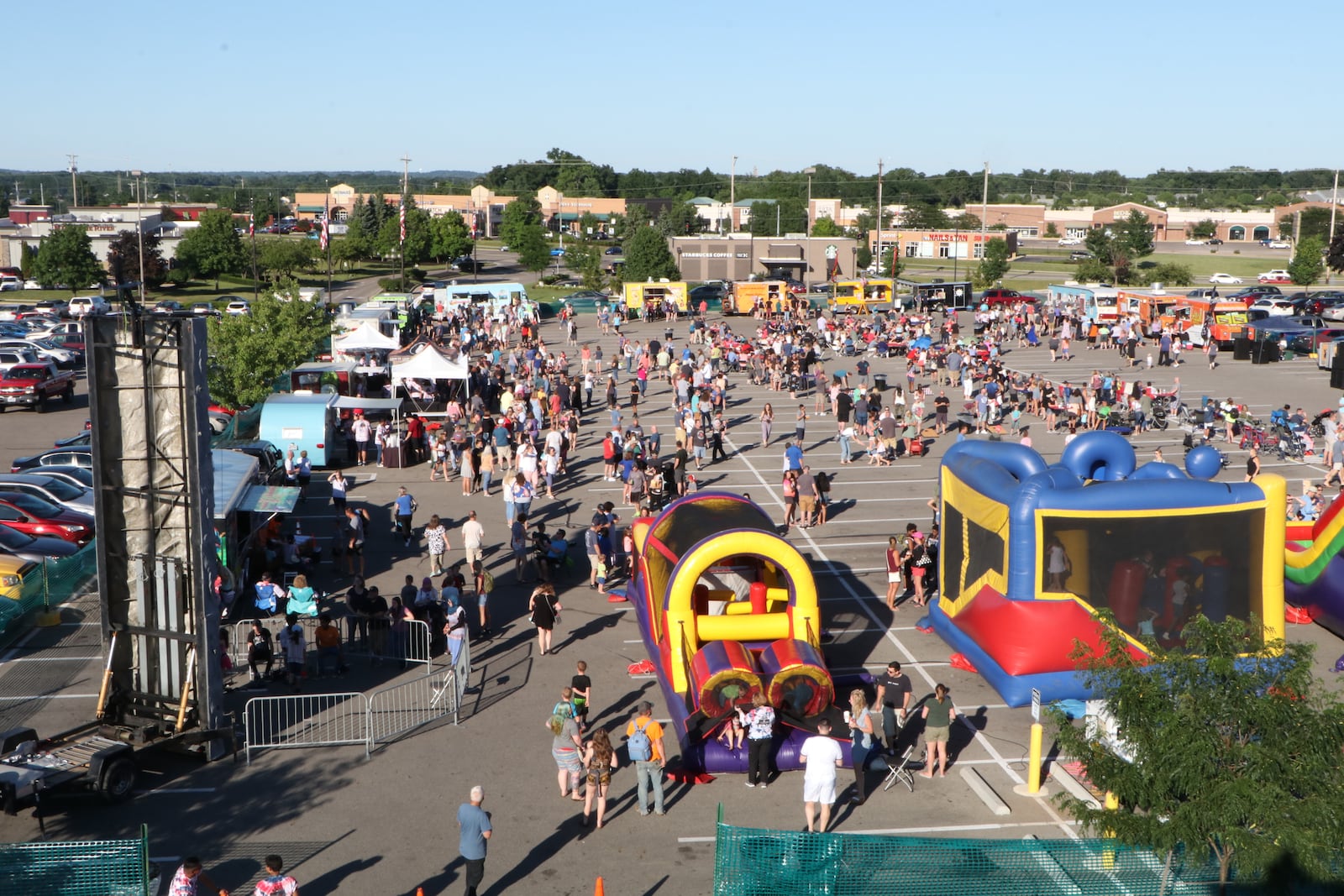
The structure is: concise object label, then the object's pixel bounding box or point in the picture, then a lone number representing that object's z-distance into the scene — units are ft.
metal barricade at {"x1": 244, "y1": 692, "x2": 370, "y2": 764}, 45.03
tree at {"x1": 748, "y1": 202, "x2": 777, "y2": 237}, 376.68
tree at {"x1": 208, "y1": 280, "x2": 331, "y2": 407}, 104.47
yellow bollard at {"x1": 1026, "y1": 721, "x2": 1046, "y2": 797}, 40.73
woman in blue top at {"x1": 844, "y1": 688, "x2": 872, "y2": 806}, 40.40
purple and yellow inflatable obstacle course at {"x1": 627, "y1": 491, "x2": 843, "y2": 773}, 43.21
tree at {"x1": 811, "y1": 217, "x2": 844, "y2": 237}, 365.20
